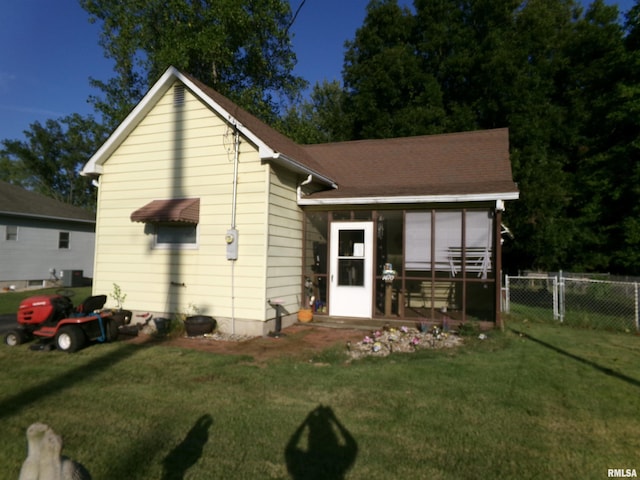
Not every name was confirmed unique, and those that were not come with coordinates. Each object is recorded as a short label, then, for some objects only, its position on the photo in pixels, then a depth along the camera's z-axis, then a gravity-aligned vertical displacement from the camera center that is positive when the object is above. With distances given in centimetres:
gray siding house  1753 +80
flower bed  686 -138
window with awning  823 +82
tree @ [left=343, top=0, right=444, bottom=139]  2241 +1093
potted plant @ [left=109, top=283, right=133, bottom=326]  789 -105
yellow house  819 +90
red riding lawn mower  668 -111
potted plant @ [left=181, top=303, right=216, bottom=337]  791 -125
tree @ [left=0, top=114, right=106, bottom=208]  4072 +1080
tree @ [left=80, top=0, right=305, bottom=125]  1948 +1126
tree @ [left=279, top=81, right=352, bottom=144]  2195 +1026
